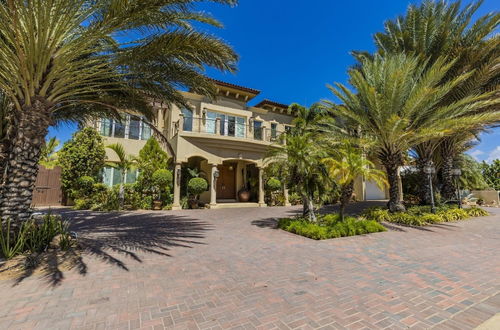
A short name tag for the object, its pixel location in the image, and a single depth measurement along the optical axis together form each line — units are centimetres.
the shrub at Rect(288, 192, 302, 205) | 1906
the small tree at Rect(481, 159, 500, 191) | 2567
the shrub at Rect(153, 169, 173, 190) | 1463
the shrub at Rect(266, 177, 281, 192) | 1811
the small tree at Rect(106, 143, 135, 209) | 1439
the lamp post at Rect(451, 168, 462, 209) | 1339
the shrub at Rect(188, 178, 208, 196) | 1536
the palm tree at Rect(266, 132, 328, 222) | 905
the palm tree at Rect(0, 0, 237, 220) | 527
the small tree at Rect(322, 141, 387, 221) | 896
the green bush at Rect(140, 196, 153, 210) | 1488
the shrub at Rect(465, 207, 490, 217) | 1253
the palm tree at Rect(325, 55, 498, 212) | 1003
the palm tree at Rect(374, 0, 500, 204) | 1148
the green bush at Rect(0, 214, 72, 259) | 525
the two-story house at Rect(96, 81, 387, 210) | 1599
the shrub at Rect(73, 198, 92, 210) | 1420
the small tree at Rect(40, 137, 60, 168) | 1573
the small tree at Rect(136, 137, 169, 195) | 1520
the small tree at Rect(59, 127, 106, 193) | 1480
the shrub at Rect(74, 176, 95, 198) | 1444
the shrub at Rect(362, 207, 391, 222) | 1093
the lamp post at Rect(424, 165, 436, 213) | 1154
